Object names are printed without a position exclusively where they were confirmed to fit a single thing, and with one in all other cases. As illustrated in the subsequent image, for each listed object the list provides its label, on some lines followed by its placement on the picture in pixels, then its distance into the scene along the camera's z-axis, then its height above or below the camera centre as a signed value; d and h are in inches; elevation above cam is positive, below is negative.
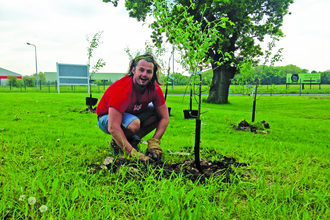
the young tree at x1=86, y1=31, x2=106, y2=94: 410.3 +76.4
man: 111.0 -9.5
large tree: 558.9 +201.2
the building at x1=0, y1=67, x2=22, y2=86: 3943.9 +330.1
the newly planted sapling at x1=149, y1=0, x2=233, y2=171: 99.0 +21.6
